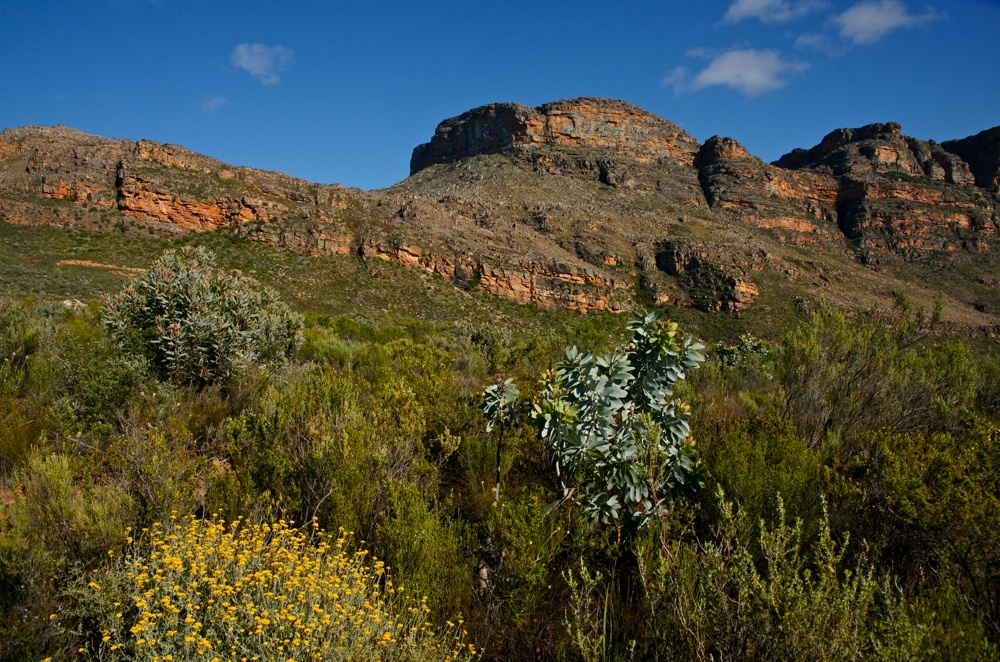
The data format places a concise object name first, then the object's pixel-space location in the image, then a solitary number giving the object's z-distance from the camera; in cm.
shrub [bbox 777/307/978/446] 691
